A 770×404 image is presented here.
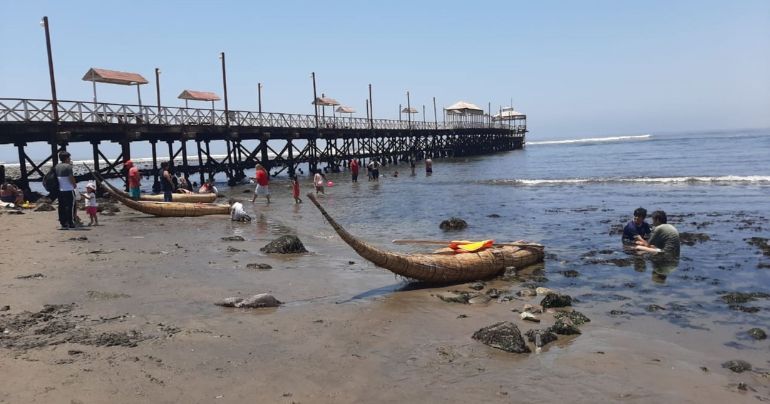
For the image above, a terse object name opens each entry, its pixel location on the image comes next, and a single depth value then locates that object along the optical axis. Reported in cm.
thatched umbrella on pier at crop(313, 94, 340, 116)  4828
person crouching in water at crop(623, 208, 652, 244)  1110
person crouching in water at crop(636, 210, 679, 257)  1043
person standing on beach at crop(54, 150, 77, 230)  1212
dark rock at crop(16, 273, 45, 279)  781
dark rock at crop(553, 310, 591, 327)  678
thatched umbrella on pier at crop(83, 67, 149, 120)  2628
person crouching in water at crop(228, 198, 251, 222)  1598
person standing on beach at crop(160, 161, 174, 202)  1772
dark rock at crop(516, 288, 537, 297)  813
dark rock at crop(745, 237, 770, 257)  1113
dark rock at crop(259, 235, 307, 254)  1099
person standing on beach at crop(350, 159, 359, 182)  3547
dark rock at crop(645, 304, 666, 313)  745
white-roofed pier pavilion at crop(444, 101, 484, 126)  6675
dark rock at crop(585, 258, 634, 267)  1026
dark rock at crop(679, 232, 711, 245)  1241
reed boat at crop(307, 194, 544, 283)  750
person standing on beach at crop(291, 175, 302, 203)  2172
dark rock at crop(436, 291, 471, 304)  771
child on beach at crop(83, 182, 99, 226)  1375
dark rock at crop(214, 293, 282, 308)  694
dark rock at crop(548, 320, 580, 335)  632
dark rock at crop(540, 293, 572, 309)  747
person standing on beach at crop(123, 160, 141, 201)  1775
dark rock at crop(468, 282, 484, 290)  846
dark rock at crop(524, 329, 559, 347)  599
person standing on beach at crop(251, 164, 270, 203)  2105
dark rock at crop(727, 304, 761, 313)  735
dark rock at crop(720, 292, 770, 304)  780
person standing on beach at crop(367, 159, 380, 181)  3591
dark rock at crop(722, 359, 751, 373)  541
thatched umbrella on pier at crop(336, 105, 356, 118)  5759
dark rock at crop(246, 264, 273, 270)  944
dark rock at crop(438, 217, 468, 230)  1527
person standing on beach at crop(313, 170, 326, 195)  2442
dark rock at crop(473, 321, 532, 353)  573
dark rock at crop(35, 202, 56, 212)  1641
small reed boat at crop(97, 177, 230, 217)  1612
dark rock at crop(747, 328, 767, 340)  635
